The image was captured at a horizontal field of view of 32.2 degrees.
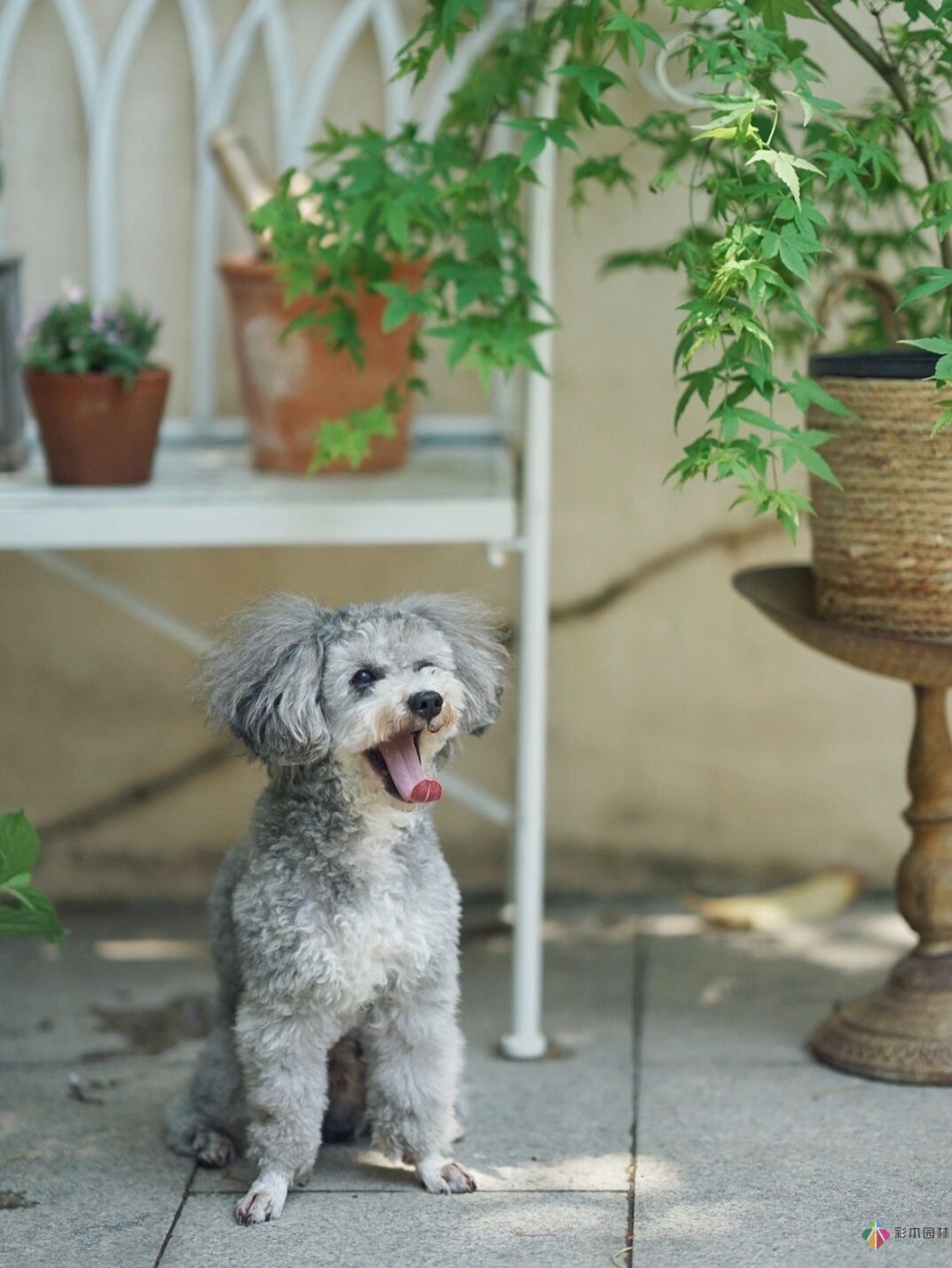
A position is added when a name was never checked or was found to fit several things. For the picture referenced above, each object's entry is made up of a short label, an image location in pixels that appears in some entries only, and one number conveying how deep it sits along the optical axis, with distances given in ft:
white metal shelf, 9.10
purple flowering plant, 9.46
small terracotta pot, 9.45
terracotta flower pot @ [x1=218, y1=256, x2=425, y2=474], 10.03
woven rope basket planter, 8.45
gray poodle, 7.54
